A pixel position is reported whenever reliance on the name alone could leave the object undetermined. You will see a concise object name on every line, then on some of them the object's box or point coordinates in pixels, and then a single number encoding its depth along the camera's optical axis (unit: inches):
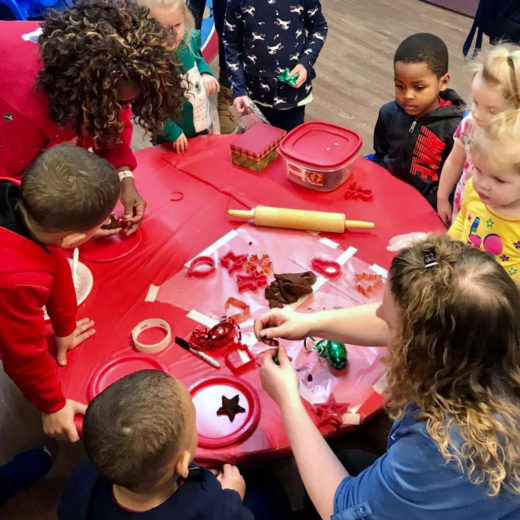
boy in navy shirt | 38.5
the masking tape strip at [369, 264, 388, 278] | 60.0
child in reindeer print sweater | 92.4
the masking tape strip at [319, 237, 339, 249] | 63.5
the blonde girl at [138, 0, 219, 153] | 77.7
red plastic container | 69.8
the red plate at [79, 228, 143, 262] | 62.9
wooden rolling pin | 64.1
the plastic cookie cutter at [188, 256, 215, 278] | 60.7
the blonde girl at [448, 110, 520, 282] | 54.1
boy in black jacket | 79.3
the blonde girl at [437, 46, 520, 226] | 63.7
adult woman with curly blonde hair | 33.4
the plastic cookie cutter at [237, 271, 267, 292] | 58.7
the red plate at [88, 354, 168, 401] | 50.3
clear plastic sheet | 50.4
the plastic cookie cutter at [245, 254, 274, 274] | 60.6
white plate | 58.4
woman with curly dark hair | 50.1
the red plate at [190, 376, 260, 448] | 46.7
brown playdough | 56.9
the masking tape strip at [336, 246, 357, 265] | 61.5
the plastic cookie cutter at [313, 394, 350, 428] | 47.5
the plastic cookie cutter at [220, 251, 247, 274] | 61.0
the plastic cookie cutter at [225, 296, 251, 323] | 55.7
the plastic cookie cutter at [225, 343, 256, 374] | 51.6
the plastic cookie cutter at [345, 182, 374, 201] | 69.6
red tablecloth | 51.2
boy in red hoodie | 44.6
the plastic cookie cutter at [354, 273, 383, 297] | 58.2
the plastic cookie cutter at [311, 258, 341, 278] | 60.2
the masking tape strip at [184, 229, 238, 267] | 63.1
